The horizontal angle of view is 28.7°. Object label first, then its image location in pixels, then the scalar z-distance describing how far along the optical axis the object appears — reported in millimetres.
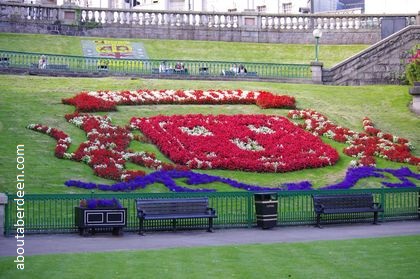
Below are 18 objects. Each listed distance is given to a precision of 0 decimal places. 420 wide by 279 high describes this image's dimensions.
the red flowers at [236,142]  32156
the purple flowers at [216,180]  28188
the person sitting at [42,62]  46031
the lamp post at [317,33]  47281
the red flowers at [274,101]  40062
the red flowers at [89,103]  36438
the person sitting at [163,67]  47594
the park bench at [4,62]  45188
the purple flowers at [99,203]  23453
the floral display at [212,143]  30281
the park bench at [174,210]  24172
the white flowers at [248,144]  34344
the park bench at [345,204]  26578
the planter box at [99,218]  22953
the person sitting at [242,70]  48962
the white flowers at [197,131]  35125
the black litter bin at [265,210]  25594
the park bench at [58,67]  46028
